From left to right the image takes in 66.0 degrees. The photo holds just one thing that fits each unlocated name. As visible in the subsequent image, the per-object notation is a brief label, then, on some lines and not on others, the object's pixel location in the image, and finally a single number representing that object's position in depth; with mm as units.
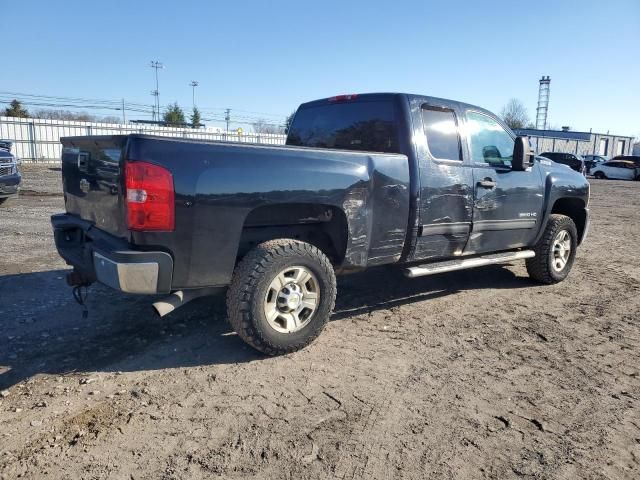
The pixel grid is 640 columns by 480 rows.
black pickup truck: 3166
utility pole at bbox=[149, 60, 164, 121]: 59188
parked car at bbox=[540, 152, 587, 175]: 27212
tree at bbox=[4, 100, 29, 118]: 48469
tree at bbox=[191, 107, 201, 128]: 67875
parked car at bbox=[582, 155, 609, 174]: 35562
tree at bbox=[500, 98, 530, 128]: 81125
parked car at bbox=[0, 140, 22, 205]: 10680
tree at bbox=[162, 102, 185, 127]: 64312
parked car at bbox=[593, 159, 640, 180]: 31375
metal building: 53053
